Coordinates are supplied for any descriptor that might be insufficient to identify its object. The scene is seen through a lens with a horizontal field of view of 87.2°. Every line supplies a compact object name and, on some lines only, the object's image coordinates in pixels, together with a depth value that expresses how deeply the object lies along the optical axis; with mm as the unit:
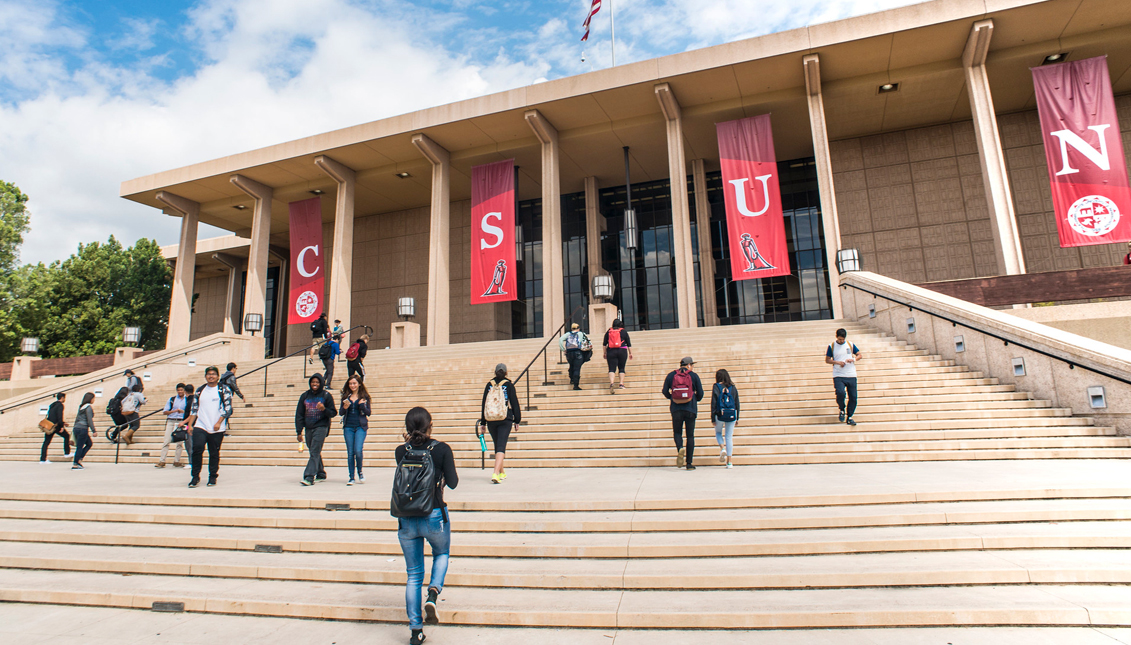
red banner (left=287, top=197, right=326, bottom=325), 23094
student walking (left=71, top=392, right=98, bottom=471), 10781
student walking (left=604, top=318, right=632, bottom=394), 11648
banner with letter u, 18016
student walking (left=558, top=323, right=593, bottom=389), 12180
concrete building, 17406
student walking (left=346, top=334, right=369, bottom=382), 12898
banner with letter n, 15492
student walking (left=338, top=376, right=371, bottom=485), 7570
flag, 20188
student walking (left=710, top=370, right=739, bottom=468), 8000
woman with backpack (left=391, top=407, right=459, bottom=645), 3701
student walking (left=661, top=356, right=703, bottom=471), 7965
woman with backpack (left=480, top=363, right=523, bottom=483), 7621
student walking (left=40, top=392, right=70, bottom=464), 11655
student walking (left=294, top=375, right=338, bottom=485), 7789
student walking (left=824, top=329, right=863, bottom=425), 9062
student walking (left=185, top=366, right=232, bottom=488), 7828
